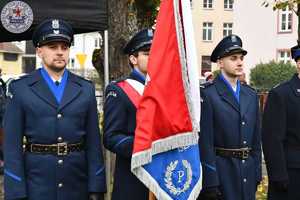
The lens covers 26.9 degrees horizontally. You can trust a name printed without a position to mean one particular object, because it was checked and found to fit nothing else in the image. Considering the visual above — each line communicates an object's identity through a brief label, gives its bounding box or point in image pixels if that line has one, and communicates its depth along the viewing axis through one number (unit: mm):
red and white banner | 4113
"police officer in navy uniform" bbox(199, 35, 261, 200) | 5070
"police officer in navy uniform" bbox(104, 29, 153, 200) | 4414
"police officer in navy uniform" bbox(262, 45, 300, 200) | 5387
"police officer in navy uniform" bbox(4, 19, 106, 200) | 4281
